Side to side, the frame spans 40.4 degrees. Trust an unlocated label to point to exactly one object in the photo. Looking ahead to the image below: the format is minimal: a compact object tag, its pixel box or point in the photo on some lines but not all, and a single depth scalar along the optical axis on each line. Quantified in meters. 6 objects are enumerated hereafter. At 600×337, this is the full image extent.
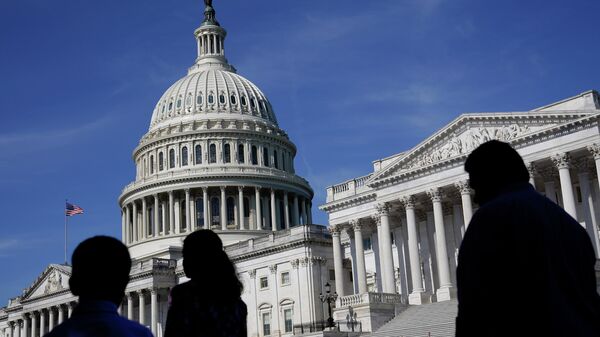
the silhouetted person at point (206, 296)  7.82
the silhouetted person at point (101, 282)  5.50
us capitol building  56.75
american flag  105.45
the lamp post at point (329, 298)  61.06
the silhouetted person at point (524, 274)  5.20
